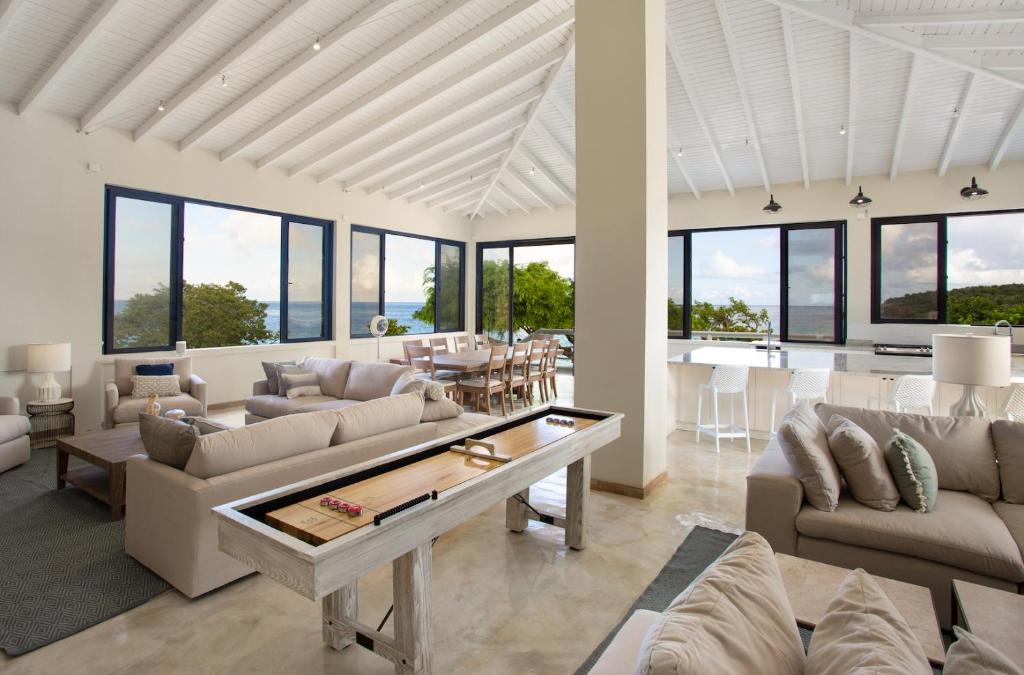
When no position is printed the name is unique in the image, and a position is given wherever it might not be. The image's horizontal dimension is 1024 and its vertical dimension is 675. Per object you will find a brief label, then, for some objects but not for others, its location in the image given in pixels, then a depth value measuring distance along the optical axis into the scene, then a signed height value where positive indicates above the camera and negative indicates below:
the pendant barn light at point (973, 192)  6.10 +1.67
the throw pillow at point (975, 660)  0.86 -0.52
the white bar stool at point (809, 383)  4.93 -0.39
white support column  4.04 +0.84
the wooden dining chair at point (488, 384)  6.79 -0.58
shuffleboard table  1.58 -0.59
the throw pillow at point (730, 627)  0.88 -0.52
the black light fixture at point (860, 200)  6.55 +1.71
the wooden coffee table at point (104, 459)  3.58 -0.83
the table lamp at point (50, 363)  5.17 -0.25
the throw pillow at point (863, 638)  0.92 -0.55
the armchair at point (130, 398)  5.31 -0.62
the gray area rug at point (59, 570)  2.46 -1.25
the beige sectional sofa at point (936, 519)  2.38 -0.85
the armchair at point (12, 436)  4.46 -0.83
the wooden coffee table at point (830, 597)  1.72 -0.93
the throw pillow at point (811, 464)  2.70 -0.63
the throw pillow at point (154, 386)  5.69 -0.51
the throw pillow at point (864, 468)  2.70 -0.65
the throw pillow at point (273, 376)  5.95 -0.42
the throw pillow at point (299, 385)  5.76 -0.50
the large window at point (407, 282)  9.54 +1.09
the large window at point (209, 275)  6.51 +0.87
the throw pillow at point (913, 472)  2.65 -0.66
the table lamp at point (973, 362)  3.41 -0.14
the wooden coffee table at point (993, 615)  1.65 -0.92
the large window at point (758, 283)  8.45 +0.95
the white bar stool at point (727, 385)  5.13 -0.43
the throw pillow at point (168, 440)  2.77 -0.53
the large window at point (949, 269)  7.43 +1.01
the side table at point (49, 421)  5.30 -0.84
